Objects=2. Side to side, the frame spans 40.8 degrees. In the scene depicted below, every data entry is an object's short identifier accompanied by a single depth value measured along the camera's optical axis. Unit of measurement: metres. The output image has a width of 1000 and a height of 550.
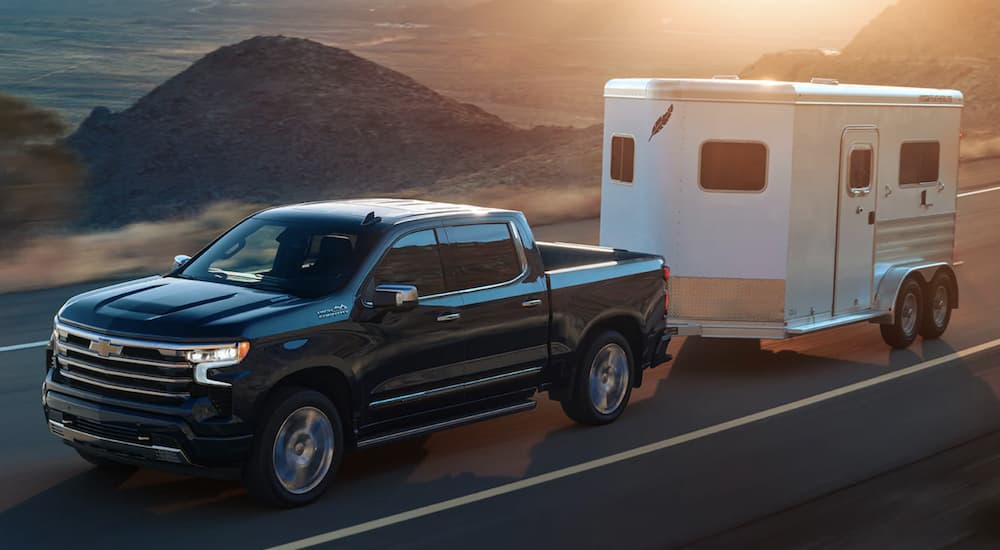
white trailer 12.52
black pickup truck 7.76
